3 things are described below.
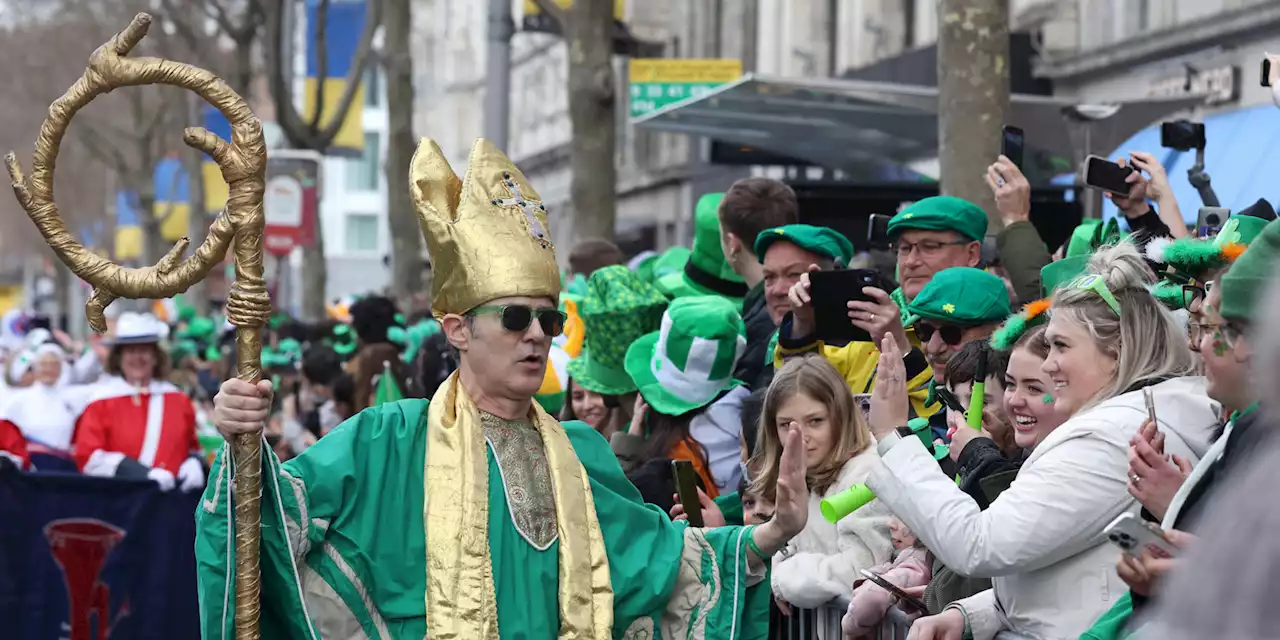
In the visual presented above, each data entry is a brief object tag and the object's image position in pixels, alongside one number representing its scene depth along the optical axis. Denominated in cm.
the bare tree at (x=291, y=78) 2391
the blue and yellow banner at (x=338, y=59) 2564
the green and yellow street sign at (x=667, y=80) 1855
